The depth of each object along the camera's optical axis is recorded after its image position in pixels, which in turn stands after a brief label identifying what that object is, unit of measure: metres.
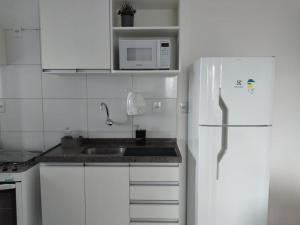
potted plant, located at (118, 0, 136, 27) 1.92
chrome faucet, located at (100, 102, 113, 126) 2.13
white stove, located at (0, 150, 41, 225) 1.64
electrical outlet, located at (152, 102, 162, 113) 2.19
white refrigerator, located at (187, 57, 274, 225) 1.59
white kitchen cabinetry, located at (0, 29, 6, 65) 2.07
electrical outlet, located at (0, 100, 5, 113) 2.20
